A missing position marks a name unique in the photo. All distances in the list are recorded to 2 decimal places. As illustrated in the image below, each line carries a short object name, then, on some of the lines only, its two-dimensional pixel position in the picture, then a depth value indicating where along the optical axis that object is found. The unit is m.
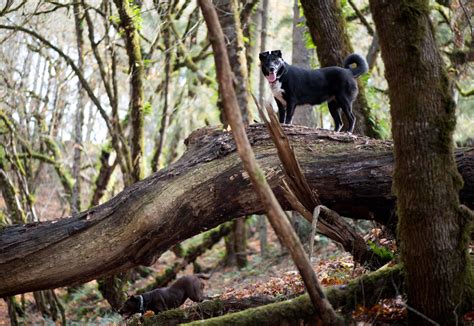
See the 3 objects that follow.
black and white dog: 8.41
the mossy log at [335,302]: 4.50
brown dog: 8.24
